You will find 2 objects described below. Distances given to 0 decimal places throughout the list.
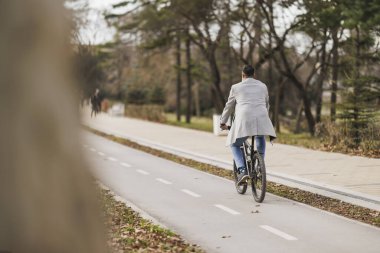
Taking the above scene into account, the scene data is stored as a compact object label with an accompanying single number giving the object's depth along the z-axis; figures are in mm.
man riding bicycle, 8438
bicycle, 8273
